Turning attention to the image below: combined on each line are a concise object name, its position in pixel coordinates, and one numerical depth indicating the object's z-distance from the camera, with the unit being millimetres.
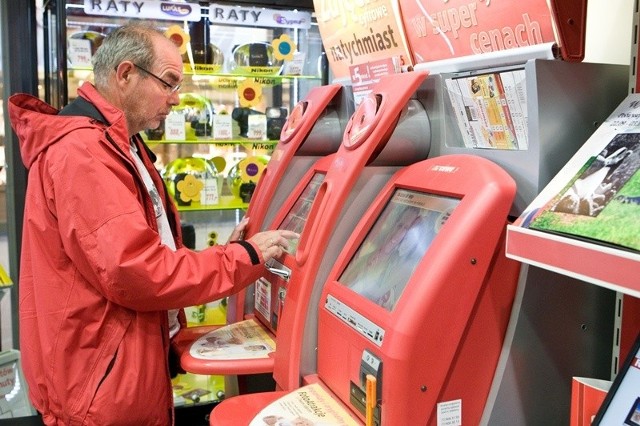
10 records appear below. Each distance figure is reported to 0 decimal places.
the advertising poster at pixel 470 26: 1428
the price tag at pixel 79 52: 3615
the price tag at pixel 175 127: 3861
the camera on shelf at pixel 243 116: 4035
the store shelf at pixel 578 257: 968
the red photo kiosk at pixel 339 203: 1805
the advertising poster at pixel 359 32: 2057
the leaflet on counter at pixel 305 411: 1536
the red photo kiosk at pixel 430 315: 1366
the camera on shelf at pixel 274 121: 4082
